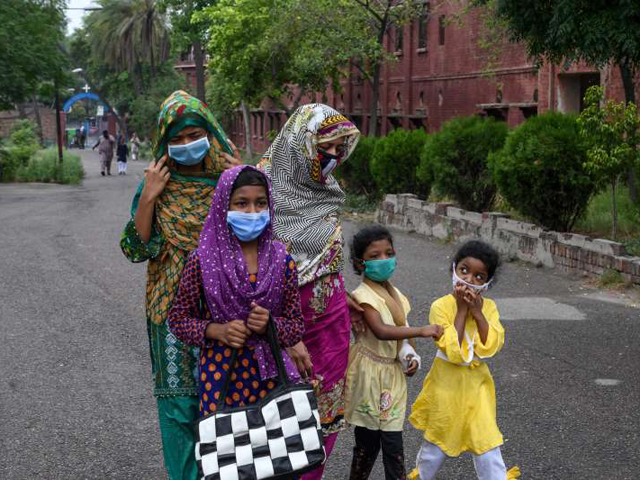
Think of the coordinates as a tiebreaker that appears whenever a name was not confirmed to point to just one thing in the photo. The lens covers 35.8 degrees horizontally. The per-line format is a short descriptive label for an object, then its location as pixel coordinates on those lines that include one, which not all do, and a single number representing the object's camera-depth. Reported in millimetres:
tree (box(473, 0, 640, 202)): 10453
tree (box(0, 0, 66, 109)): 28141
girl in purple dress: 3762
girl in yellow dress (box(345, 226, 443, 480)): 4617
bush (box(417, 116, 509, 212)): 15602
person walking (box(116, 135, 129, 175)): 39875
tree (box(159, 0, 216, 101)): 41750
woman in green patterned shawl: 4168
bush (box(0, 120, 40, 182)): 33531
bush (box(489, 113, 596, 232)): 12500
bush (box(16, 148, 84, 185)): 34000
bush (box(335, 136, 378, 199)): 20562
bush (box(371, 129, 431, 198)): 18281
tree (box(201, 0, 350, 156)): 24344
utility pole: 34806
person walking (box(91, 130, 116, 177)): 38878
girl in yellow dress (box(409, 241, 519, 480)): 4492
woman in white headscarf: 4504
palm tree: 64562
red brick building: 21625
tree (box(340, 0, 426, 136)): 24062
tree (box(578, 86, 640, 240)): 11438
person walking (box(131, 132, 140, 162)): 57450
